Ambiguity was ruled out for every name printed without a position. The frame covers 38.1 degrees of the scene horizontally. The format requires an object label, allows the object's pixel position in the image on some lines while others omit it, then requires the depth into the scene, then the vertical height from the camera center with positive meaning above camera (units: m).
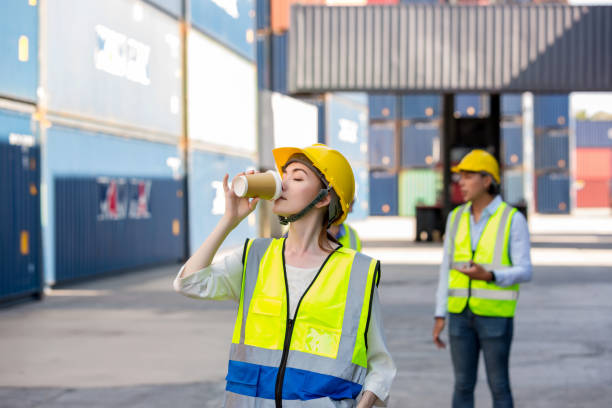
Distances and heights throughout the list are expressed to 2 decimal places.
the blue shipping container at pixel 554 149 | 54.00 +2.63
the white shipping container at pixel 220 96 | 22.91 +2.83
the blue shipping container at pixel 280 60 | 38.66 +5.90
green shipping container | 52.06 +0.39
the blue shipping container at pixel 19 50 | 13.35 +2.32
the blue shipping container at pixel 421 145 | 51.84 +2.86
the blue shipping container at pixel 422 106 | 51.66 +5.10
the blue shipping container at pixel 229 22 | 23.16 +4.87
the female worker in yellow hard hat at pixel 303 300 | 2.94 -0.36
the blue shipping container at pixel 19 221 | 13.28 -0.36
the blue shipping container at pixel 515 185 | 50.66 +0.44
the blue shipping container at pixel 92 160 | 15.48 +0.76
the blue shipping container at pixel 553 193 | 54.12 -0.04
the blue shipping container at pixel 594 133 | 64.75 +4.31
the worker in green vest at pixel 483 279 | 5.34 -0.53
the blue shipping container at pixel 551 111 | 54.12 +4.97
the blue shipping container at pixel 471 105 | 50.41 +5.04
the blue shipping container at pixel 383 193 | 52.53 +0.06
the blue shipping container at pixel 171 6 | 20.42 +4.51
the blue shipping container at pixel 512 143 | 50.94 +2.87
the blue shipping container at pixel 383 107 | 52.38 +5.14
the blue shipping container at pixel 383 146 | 52.53 +2.85
